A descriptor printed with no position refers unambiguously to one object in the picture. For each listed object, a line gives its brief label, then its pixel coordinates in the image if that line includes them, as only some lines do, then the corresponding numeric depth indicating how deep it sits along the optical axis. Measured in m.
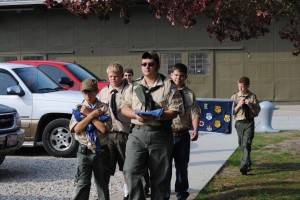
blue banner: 22.55
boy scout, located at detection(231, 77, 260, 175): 15.65
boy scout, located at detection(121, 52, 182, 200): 10.55
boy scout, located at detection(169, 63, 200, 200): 12.75
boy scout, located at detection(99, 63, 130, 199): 12.21
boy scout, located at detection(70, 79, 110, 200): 11.43
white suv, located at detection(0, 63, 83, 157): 19.62
